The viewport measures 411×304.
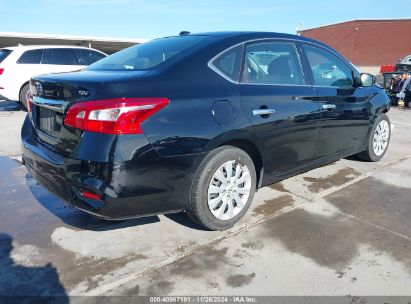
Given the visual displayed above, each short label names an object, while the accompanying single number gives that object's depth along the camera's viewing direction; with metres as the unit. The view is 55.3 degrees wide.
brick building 44.47
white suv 9.77
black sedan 2.66
